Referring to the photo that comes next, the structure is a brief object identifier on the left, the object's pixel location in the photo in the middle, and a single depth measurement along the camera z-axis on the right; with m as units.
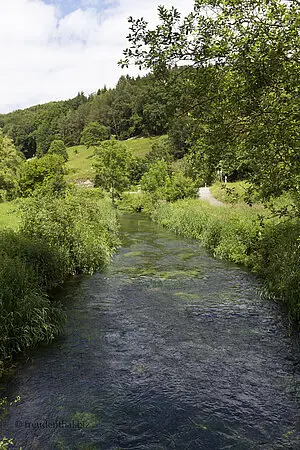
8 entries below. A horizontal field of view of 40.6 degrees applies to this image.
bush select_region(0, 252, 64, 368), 10.22
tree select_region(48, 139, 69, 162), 127.19
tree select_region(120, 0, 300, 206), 7.72
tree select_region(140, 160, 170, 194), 53.97
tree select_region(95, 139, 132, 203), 62.19
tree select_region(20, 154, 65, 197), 41.72
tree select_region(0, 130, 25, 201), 50.10
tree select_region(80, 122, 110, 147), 137.38
